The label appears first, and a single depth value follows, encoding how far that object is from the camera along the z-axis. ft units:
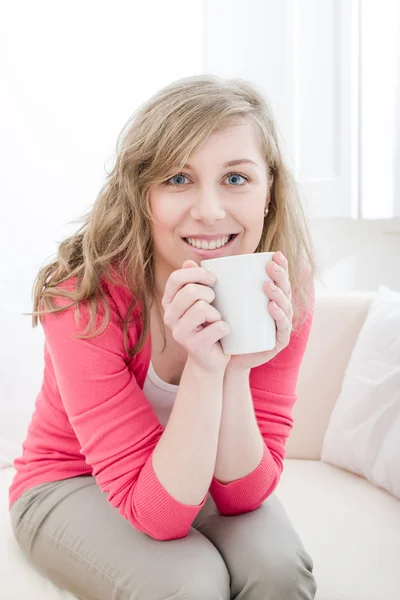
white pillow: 4.56
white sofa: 3.59
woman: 3.12
